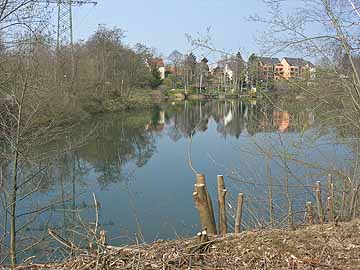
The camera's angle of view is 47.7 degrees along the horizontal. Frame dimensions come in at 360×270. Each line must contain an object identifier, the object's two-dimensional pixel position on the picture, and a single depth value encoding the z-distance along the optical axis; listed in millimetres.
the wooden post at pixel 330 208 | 4199
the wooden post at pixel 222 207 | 4336
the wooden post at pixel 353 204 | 4669
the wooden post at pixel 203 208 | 3693
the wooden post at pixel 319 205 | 4356
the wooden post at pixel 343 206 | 4710
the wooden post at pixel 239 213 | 4328
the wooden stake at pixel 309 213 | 4293
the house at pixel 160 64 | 47969
